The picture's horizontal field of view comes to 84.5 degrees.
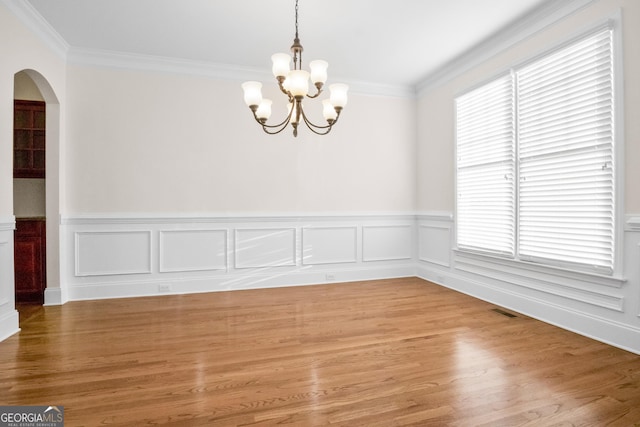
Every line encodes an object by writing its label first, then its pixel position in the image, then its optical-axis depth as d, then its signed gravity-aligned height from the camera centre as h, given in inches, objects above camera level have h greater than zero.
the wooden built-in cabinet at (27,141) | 169.0 +34.1
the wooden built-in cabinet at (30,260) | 159.9 -22.0
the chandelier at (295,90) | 105.6 +38.5
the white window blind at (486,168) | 151.9 +20.4
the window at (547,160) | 114.8 +20.0
